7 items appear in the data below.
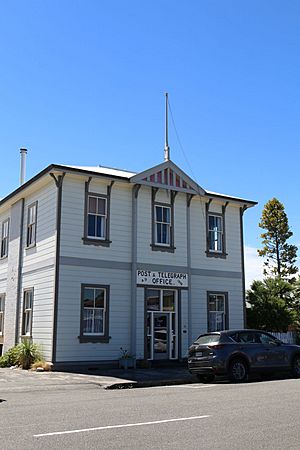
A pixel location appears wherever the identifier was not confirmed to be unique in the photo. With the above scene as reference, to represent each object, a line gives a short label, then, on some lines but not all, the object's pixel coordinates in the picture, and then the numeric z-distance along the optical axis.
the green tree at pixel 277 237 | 43.19
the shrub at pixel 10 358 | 21.41
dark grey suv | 15.93
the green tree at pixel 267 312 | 27.55
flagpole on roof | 23.86
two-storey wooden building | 20.17
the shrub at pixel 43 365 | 19.21
